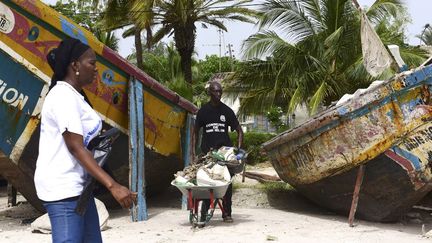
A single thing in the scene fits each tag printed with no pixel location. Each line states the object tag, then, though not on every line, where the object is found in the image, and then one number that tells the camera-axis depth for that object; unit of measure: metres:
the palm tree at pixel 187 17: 15.38
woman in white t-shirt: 2.32
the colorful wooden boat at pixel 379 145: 5.63
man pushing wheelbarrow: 6.06
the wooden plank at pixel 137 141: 6.53
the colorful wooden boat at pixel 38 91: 5.52
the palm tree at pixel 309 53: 13.34
